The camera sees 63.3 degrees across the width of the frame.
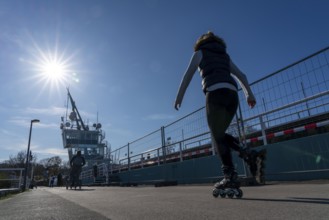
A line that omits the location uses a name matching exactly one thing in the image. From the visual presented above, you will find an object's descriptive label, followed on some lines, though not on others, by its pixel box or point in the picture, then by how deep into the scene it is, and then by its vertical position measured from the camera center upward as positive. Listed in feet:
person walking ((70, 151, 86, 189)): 40.04 +3.41
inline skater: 9.52 +3.20
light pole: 65.04 +12.40
